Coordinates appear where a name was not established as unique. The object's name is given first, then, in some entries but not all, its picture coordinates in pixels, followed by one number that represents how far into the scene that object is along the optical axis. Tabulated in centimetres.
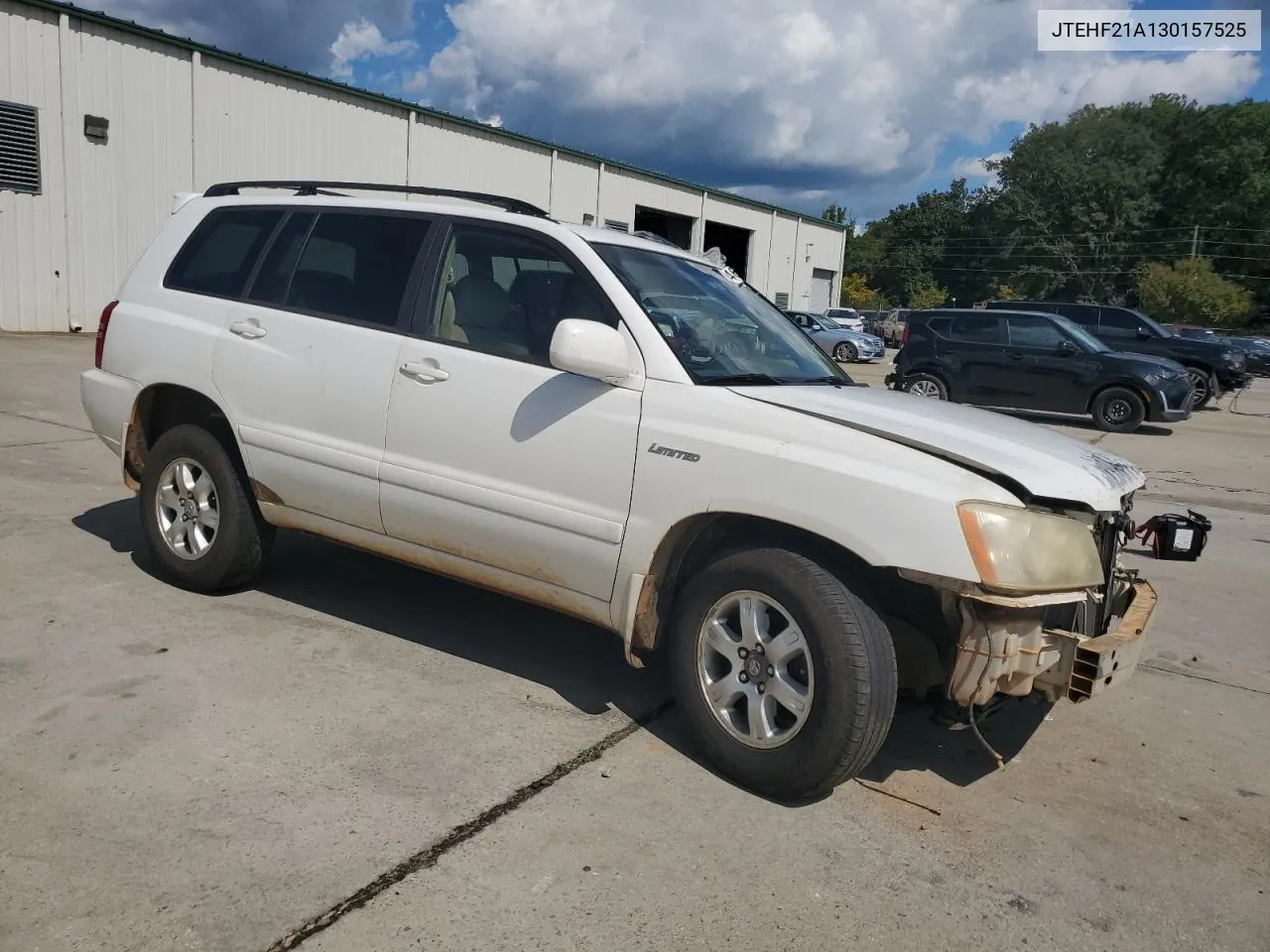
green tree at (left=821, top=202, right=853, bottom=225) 11654
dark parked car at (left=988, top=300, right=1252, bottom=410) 1966
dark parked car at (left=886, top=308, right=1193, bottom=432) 1473
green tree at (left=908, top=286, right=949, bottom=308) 8546
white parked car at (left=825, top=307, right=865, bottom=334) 3579
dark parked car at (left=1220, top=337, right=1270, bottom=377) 3225
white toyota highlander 311
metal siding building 1700
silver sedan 2873
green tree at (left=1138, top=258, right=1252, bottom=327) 5694
